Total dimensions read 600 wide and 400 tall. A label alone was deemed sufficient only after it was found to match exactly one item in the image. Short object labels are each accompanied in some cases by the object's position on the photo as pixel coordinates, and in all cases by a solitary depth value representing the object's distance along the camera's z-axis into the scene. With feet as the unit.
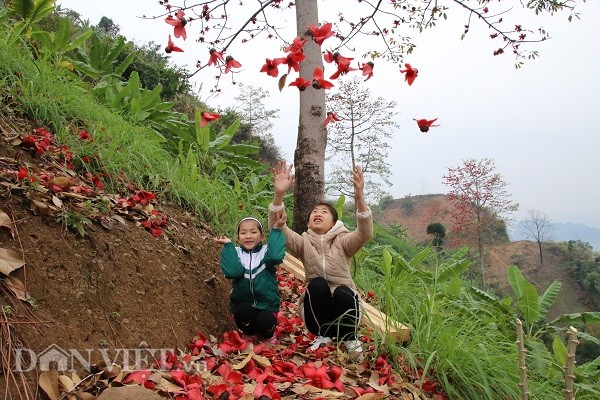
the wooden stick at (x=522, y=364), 7.37
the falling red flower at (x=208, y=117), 9.93
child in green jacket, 9.22
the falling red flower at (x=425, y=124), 9.20
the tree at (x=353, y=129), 40.14
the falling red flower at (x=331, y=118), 10.92
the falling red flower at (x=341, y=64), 8.65
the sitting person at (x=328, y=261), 9.42
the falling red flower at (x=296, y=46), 8.73
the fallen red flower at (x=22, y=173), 7.80
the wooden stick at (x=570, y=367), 6.93
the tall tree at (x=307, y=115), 12.78
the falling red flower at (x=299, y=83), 9.17
